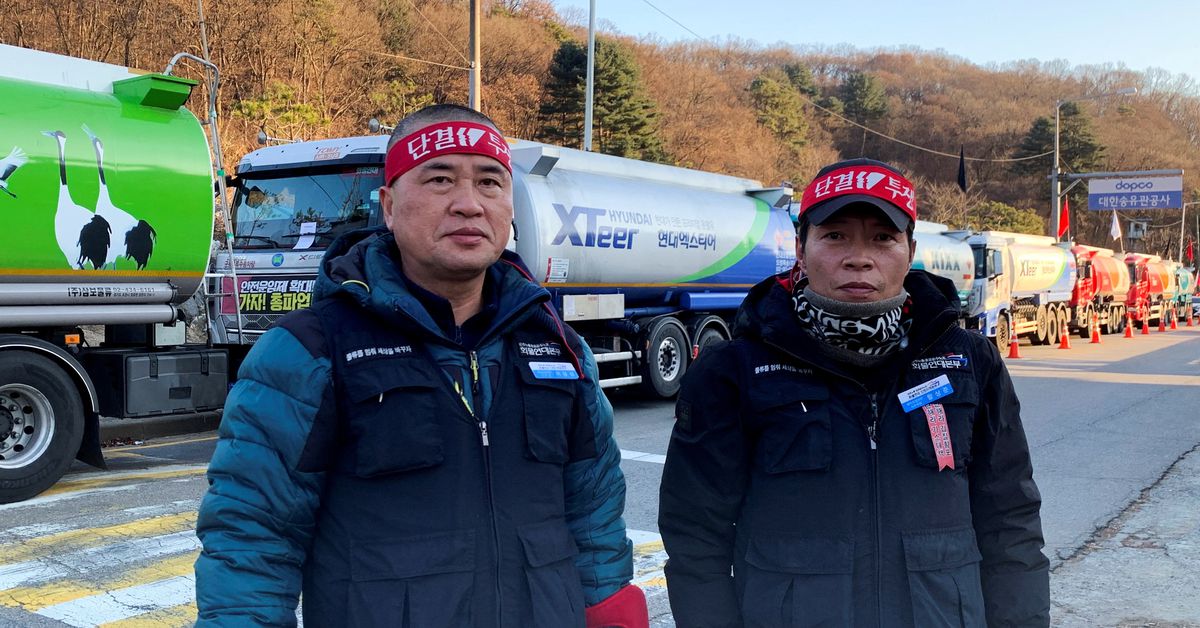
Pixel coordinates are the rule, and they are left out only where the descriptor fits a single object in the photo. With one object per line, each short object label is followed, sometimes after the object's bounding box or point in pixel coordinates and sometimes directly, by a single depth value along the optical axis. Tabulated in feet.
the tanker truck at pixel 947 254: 77.12
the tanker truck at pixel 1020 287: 86.17
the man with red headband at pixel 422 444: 6.33
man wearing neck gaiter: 7.41
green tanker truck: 23.15
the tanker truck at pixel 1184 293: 180.43
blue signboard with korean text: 155.12
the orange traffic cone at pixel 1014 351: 77.84
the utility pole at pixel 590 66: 77.46
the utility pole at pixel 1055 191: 141.59
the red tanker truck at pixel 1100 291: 115.03
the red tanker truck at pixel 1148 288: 138.10
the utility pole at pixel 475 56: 61.98
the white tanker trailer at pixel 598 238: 33.14
